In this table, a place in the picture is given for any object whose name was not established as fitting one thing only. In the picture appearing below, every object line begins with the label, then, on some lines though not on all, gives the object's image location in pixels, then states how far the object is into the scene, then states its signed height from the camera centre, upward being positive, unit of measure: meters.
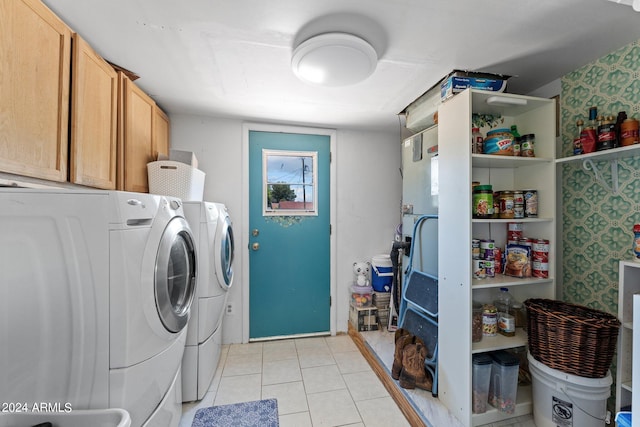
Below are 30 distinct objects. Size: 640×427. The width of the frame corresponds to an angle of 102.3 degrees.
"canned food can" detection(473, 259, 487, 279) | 1.53 -0.32
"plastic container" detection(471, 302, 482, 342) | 1.55 -0.67
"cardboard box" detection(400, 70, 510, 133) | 1.59 +0.83
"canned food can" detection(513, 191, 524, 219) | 1.58 +0.07
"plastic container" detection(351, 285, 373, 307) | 2.58 -0.82
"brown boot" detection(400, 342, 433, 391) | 1.69 -1.03
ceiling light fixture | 1.25 +0.82
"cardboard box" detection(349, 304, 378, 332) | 2.53 -1.02
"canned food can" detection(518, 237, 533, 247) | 1.61 -0.16
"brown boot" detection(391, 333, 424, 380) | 1.78 -0.95
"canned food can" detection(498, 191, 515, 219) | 1.56 +0.07
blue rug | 1.54 -1.25
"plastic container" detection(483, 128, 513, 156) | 1.52 +0.43
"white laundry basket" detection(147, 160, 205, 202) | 1.88 +0.27
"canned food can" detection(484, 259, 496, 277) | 1.55 -0.31
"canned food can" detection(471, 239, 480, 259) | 1.57 -0.20
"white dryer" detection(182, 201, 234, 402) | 1.72 -0.59
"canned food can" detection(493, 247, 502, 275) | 1.64 -0.29
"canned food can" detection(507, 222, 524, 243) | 1.70 -0.10
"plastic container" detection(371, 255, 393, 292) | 2.61 -0.60
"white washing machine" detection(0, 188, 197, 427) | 0.89 -0.30
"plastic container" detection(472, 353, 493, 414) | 1.47 -0.97
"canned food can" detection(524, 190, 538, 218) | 1.57 +0.08
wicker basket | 1.21 -0.60
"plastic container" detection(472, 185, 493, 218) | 1.50 +0.07
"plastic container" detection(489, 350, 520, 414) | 1.48 -0.97
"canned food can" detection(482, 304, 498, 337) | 1.59 -0.66
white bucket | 1.23 -0.91
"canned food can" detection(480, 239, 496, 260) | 1.57 -0.20
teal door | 2.56 -0.20
